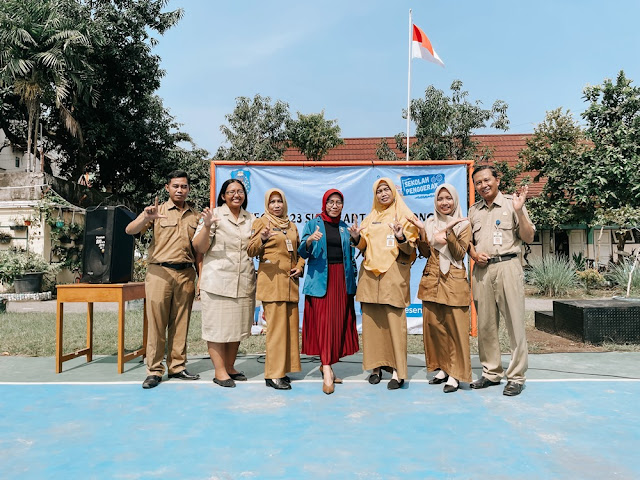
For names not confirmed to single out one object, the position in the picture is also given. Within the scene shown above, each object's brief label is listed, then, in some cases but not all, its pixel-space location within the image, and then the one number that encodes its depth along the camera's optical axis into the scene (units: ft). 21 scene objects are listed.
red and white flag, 39.47
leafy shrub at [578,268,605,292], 38.87
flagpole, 39.69
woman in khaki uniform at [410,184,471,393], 12.97
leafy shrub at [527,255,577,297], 38.93
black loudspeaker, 14.87
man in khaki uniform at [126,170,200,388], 13.70
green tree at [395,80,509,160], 45.80
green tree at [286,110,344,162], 50.37
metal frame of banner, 19.92
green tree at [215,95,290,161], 48.16
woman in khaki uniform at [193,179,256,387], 13.51
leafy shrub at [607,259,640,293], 35.86
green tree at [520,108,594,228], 44.93
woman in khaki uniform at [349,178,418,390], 13.17
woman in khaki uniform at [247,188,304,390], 13.26
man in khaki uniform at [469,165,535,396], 12.89
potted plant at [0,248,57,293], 38.42
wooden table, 14.46
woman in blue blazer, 13.53
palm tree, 44.93
